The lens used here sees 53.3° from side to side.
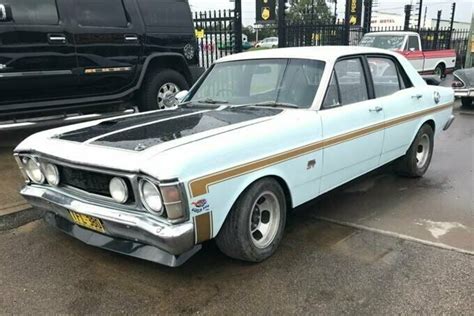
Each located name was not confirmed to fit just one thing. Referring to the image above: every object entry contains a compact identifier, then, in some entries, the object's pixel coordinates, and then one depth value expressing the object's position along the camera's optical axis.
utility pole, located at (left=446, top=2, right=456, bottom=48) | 21.93
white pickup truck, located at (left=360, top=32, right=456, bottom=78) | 15.55
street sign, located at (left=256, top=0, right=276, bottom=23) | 12.81
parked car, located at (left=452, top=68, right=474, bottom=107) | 11.30
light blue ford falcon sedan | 3.00
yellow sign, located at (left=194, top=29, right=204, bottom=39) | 11.03
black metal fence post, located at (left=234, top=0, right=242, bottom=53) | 11.07
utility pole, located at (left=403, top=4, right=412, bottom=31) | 21.23
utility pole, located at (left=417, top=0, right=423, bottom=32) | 22.81
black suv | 6.27
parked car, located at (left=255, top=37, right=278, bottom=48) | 44.44
